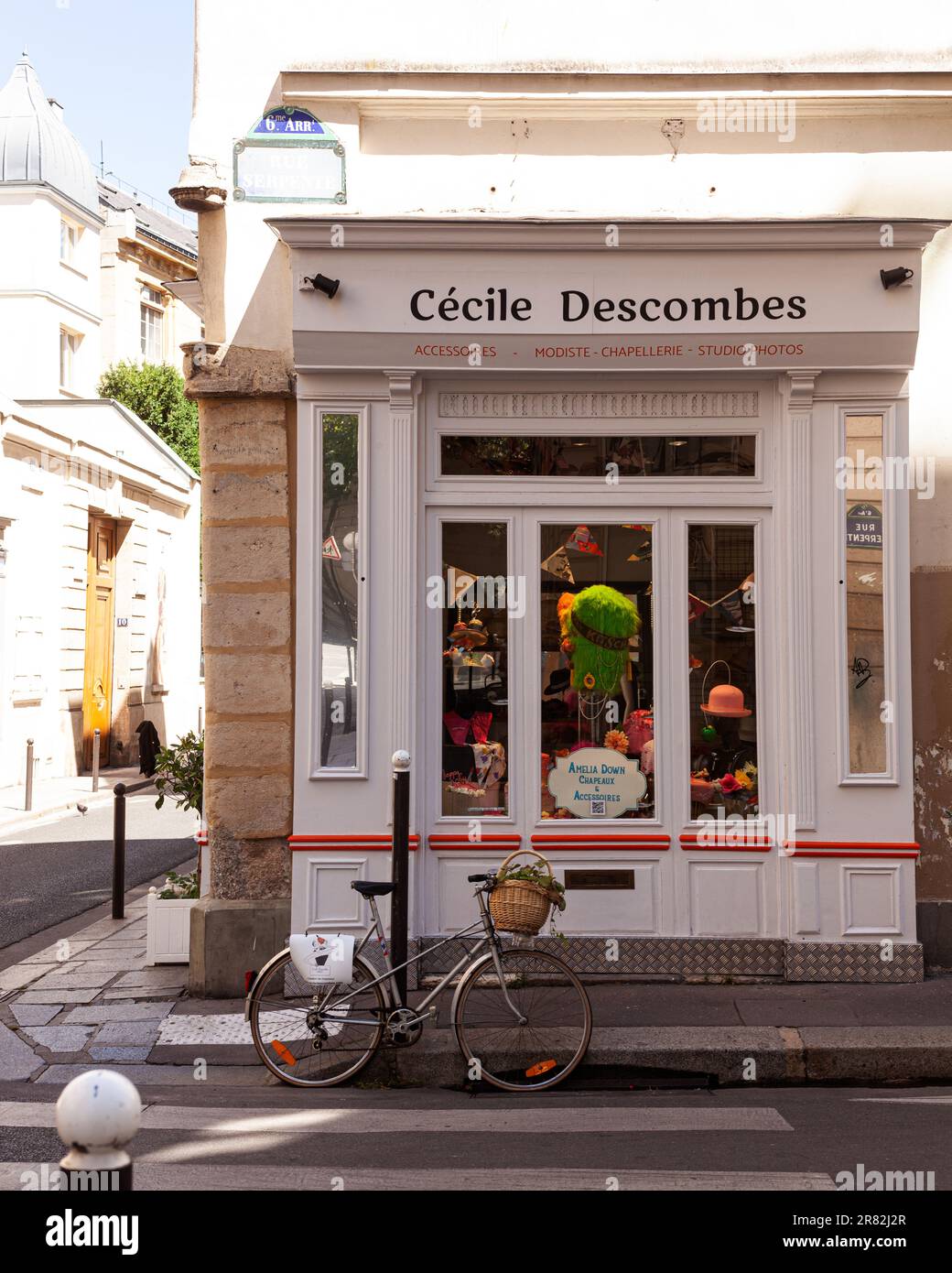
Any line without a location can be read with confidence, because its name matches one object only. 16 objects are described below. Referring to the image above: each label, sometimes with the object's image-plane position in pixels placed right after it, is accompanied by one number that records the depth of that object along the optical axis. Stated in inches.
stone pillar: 301.6
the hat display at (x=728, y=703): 306.8
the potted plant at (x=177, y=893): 324.2
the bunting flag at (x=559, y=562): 310.0
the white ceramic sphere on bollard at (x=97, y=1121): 100.0
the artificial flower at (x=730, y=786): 305.4
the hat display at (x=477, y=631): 308.5
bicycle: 235.5
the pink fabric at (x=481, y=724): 307.9
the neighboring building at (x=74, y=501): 870.4
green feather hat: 308.5
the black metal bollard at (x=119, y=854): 406.0
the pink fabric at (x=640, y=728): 308.5
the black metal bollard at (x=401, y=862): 247.6
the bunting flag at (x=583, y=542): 309.6
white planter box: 323.9
